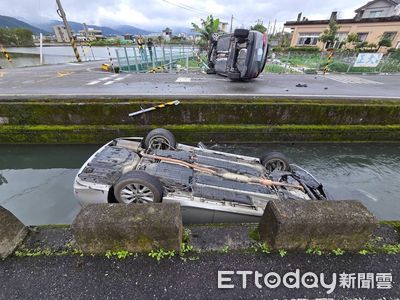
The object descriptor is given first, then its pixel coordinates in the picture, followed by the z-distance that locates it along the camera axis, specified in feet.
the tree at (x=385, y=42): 72.69
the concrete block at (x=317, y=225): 7.22
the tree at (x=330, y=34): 79.10
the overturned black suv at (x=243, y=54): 32.40
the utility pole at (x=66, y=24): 56.85
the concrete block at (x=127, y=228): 7.01
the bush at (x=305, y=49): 90.53
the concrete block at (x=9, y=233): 7.36
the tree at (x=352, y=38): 80.64
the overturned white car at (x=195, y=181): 11.30
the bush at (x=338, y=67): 54.29
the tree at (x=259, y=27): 131.58
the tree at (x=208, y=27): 67.92
